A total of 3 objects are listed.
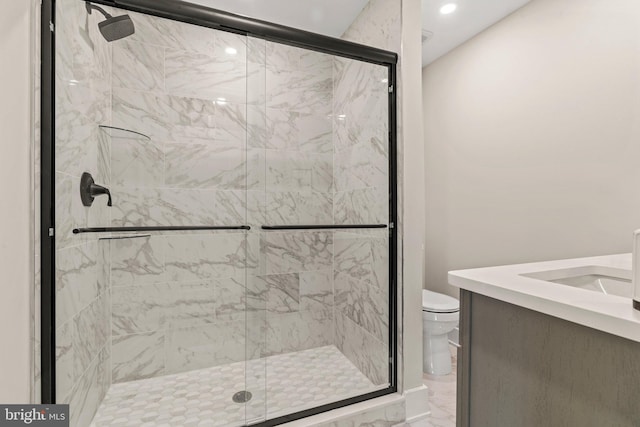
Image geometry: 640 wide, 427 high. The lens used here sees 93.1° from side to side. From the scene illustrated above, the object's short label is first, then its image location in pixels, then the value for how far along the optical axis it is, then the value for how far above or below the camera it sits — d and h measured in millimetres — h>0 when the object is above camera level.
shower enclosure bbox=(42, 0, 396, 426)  1526 -55
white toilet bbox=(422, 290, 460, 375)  2029 -832
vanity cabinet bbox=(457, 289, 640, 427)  657 -407
